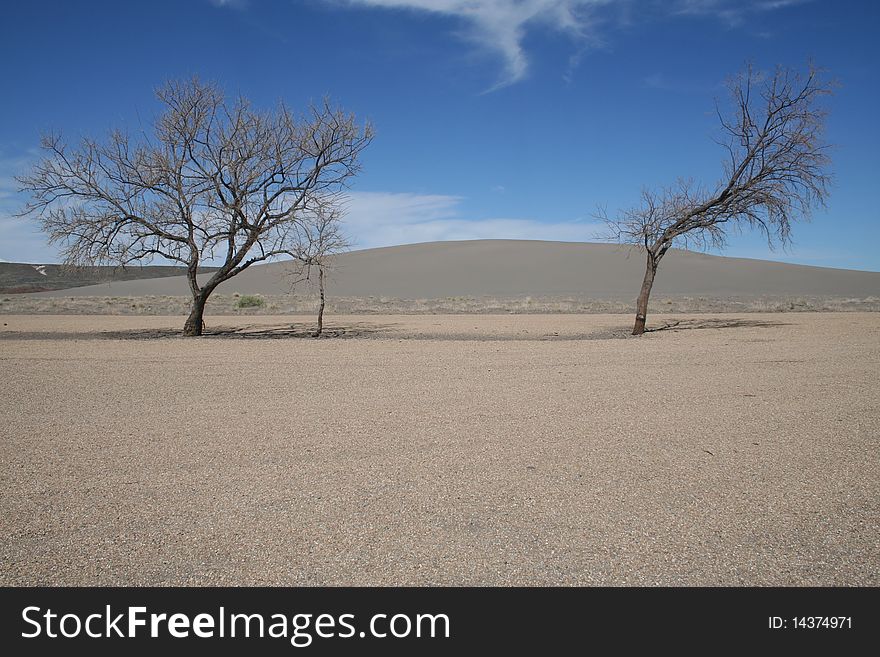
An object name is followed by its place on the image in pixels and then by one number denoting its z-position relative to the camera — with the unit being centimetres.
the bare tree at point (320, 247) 2106
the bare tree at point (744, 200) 1941
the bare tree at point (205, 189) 2002
